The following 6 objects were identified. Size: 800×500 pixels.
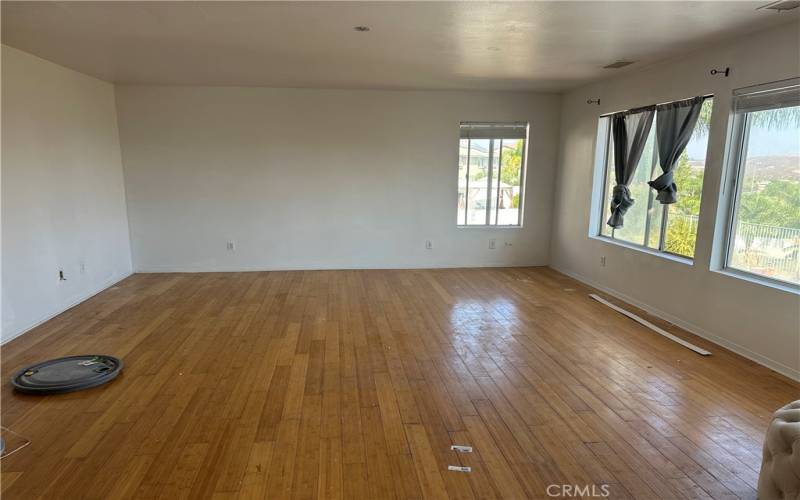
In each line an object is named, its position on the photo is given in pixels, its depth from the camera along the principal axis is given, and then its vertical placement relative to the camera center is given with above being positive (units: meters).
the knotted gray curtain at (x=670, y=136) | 4.21 +0.44
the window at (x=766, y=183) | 3.31 +0.01
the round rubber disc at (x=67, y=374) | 2.96 -1.38
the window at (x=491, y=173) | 6.59 +0.10
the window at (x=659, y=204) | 4.18 -0.21
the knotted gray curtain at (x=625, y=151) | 4.93 +0.34
